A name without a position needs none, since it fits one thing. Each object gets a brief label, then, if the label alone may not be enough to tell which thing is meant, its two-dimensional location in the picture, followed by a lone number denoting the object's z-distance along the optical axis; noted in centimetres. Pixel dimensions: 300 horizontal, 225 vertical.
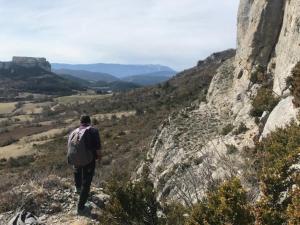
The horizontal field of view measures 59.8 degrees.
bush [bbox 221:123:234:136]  935
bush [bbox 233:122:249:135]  875
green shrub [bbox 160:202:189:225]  421
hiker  492
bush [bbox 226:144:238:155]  791
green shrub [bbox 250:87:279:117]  805
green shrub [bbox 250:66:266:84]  971
